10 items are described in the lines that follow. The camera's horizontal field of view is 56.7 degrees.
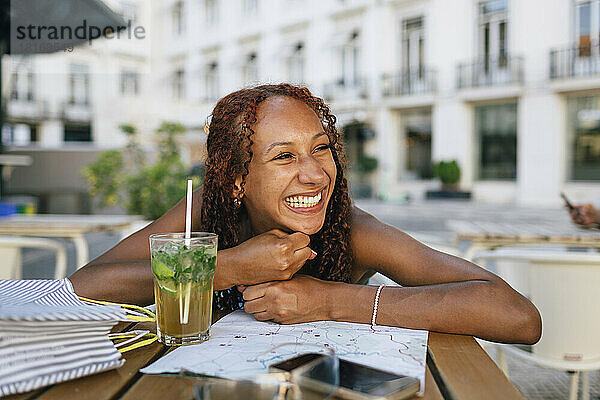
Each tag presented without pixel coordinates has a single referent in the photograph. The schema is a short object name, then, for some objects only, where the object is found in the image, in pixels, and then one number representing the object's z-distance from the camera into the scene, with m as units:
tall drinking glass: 1.01
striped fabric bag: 0.79
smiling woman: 1.18
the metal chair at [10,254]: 2.51
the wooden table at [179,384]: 0.78
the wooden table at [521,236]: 2.77
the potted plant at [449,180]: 15.63
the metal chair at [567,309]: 1.84
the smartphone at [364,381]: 0.73
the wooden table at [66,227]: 3.15
